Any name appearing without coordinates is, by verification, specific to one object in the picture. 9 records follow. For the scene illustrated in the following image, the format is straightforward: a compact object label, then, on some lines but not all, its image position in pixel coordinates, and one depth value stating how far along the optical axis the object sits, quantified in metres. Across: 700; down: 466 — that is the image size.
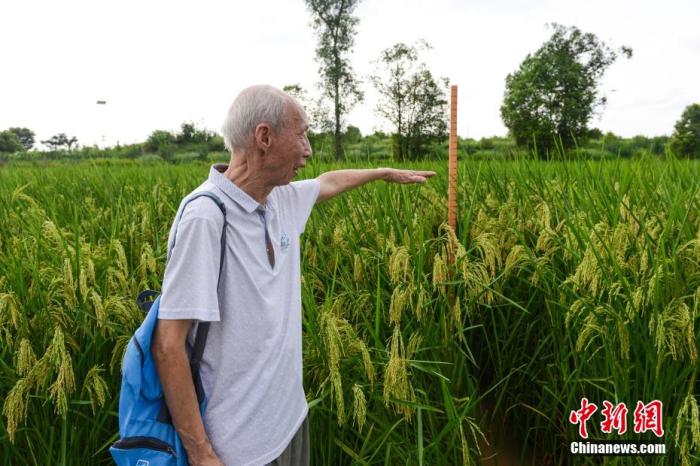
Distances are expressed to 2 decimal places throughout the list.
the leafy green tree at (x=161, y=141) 47.72
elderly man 1.75
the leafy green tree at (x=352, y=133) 43.88
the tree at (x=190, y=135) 53.71
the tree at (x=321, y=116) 44.56
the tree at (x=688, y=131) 51.50
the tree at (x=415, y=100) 42.97
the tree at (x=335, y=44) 42.84
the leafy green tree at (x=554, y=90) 44.19
